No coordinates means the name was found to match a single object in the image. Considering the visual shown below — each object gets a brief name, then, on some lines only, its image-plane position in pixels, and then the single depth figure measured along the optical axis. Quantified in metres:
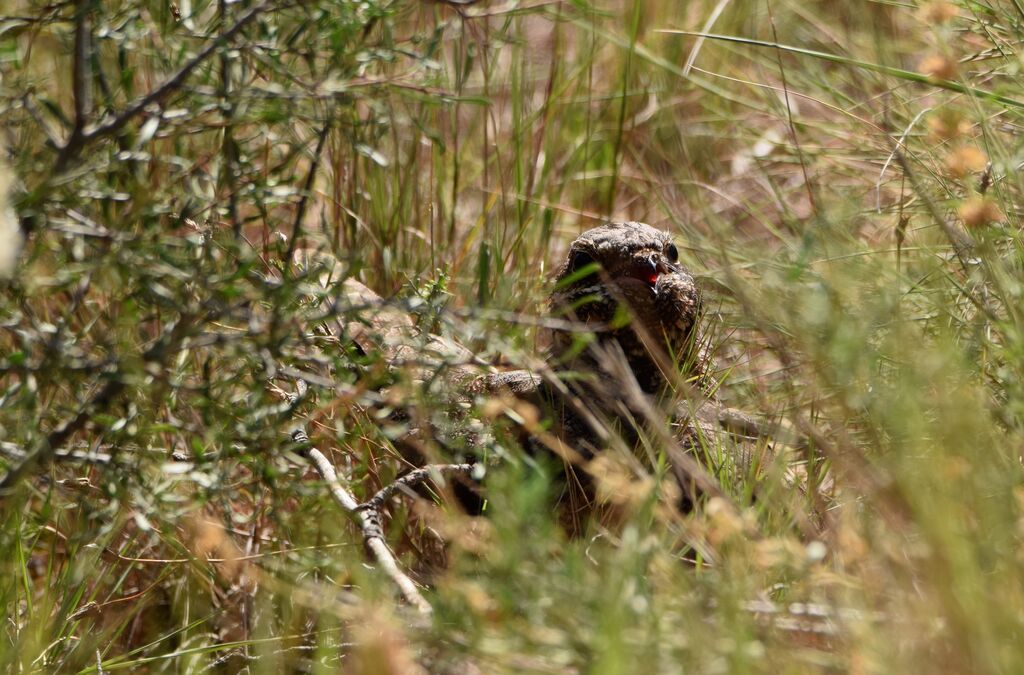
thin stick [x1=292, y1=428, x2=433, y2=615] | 4.02
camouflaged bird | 5.75
